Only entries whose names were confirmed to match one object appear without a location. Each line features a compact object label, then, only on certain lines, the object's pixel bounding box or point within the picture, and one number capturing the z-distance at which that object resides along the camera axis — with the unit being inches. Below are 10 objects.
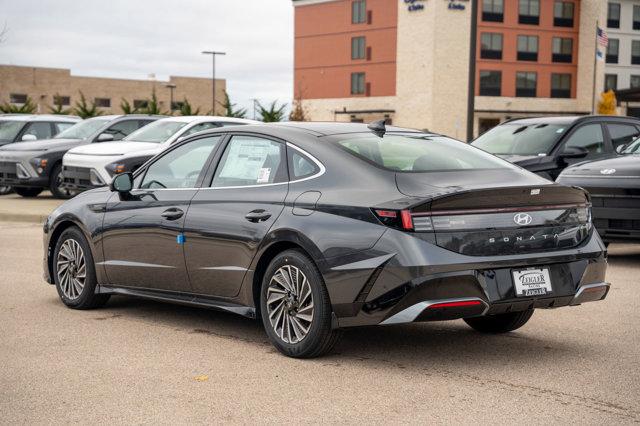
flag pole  2717.3
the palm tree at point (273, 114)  1464.1
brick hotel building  2883.9
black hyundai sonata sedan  230.4
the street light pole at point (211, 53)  2704.2
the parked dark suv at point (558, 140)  557.6
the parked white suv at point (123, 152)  702.5
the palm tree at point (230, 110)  1406.3
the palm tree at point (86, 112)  1814.7
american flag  2194.9
